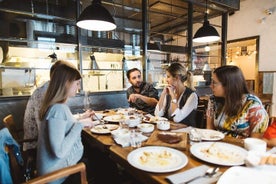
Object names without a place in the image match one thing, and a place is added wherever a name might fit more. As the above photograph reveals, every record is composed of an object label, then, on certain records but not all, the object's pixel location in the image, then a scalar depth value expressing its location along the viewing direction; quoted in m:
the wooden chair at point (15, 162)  1.16
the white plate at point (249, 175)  0.81
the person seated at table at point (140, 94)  2.86
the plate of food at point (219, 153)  1.01
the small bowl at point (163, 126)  1.62
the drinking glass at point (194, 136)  1.34
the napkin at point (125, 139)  1.25
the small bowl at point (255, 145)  1.02
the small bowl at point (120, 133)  1.38
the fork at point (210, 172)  0.87
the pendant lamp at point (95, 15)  2.11
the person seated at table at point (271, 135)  1.23
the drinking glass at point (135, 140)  1.25
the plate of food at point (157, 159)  0.94
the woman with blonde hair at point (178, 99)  2.10
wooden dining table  0.90
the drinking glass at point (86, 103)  2.13
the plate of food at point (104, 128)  1.60
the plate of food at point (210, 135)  1.37
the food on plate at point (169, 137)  1.29
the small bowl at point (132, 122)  1.69
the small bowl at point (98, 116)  2.10
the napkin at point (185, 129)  1.62
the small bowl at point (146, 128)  1.56
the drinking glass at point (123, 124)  1.69
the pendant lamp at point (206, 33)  3.33
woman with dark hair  1.50
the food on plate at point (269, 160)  0.93
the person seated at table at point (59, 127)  1.15
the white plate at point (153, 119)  1.93
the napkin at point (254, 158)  0.91
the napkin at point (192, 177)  0.82
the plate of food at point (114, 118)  2.02
